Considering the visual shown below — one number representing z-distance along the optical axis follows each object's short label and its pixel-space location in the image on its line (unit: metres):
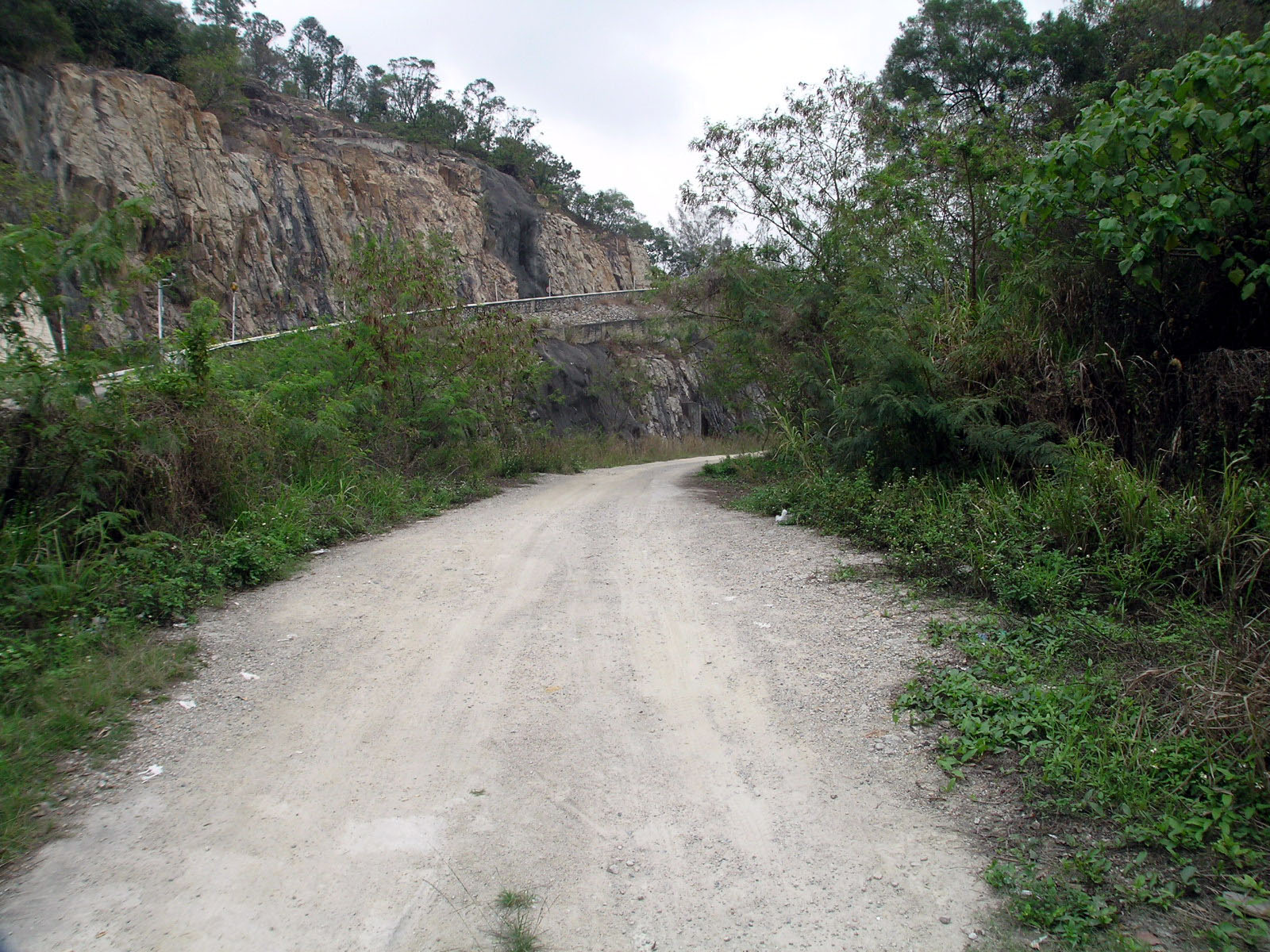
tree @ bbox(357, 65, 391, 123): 58.00
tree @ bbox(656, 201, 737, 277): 18.25
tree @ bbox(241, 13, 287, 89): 56.41
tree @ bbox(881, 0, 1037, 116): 24.16
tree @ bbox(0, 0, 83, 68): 22.89
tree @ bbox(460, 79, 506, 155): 57.69
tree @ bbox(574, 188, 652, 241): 62.25
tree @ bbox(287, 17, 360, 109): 60.19
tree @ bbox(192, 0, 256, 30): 51.25
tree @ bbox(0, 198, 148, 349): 6.83
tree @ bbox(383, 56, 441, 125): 58.91
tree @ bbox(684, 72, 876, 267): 16.62
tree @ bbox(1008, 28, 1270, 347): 5.80
